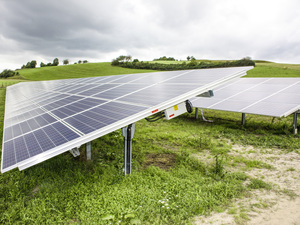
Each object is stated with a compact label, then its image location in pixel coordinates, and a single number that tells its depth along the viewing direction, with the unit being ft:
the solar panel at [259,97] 28.94
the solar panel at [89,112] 11.83
